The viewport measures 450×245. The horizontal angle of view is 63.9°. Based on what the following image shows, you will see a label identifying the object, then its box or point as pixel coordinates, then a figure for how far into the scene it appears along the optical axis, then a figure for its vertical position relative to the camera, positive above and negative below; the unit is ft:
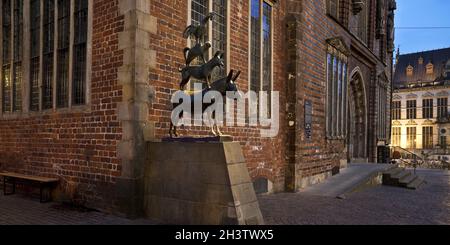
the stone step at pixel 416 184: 41.06 -6.44
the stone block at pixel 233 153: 17.93 -1.19
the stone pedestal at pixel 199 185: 17.56 -2.95
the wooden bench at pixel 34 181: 25.40 -4.07
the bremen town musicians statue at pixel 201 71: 19.38 +3.25
